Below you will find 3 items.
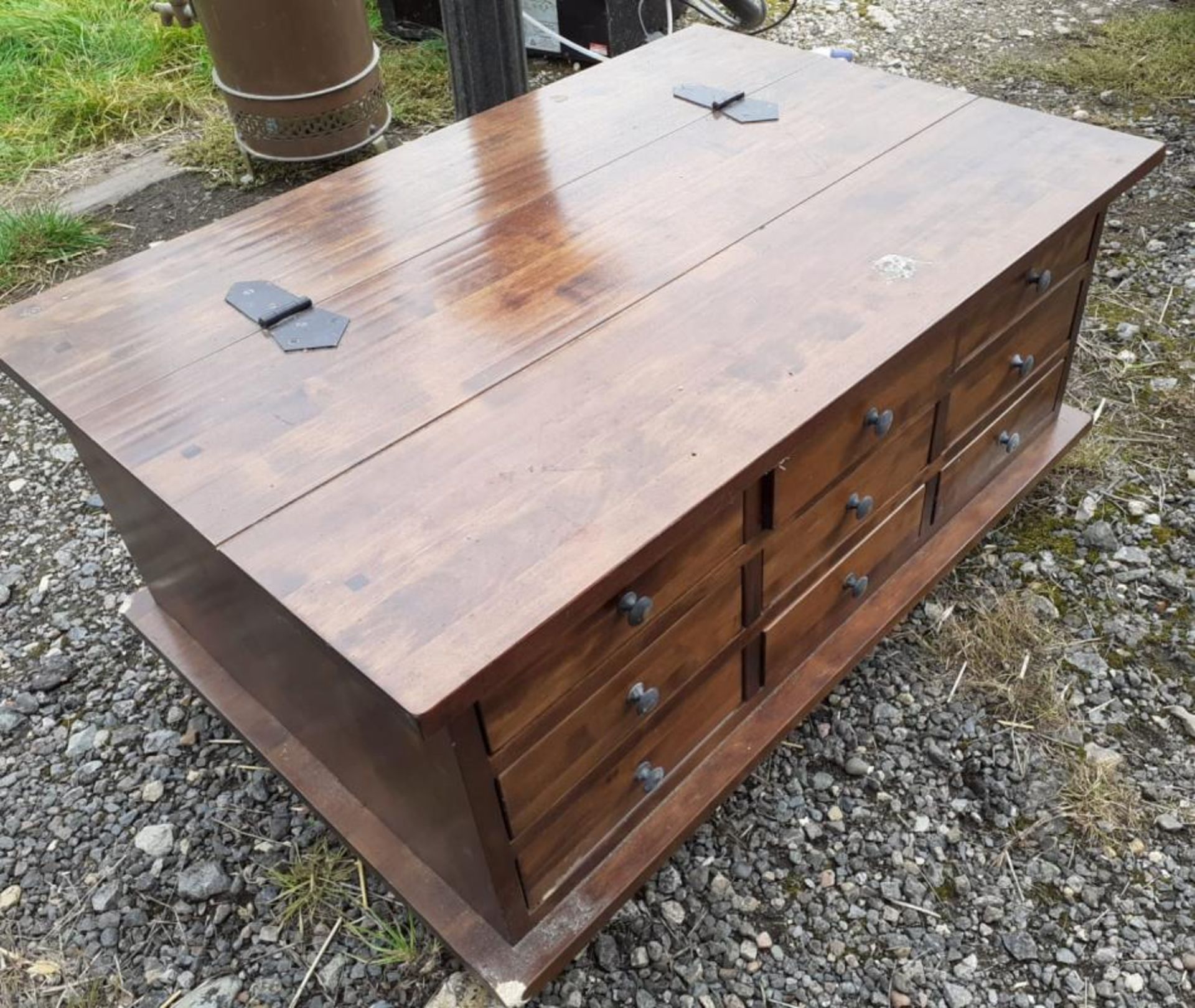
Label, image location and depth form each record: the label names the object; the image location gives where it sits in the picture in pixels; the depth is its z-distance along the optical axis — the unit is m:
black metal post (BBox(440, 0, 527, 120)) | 2.54
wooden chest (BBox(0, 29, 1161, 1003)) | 1.23
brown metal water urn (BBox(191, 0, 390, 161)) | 3.10
